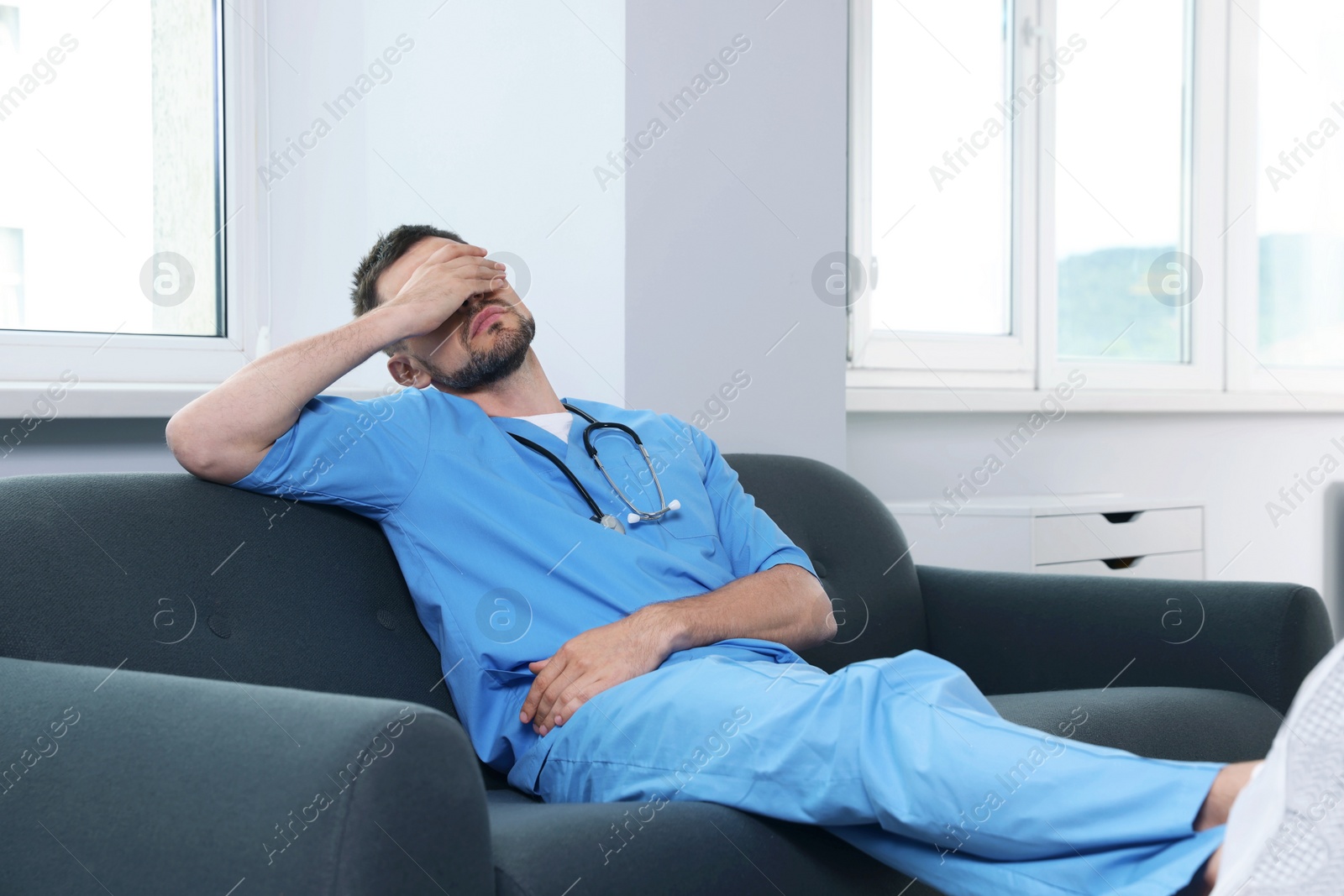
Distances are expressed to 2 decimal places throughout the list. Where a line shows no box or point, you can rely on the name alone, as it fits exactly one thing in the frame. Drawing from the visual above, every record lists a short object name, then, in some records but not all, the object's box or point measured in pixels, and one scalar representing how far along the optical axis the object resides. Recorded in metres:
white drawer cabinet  2.57
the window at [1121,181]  3.52
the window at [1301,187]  3.98
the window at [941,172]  3.09
